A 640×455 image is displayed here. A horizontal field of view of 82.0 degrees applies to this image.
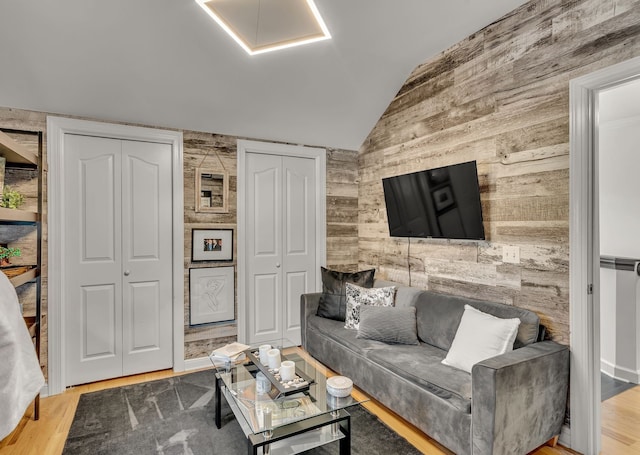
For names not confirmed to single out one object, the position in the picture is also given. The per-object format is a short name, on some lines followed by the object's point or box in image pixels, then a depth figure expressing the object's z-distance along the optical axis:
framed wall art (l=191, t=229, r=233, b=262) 3.47
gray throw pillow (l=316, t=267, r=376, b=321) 3.45
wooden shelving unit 2.30
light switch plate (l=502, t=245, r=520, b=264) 2.49
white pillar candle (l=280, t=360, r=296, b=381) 2.16
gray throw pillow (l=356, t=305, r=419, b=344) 2.79
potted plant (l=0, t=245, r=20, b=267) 2.57
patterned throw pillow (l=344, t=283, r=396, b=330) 3.18
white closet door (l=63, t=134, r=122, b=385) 3.05
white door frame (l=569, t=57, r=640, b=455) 2.10
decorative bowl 2.00
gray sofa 1.84
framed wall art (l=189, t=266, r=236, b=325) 3.48
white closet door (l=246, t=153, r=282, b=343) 3.76
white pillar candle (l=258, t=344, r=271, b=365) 2.36
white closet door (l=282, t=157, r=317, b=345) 3.95
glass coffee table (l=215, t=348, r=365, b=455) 1.80
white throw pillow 2.18
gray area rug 2.19
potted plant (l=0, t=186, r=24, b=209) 2.47
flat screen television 2.68
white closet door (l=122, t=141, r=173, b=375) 3.26
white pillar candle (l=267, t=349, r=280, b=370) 2.30
